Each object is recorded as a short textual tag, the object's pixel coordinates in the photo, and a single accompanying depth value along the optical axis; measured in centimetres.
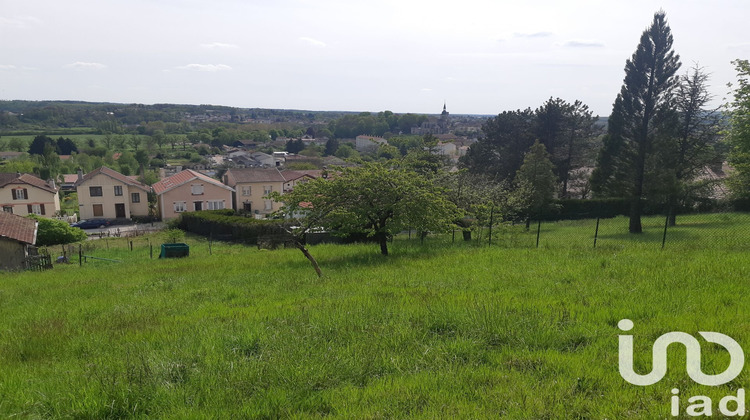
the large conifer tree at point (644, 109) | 2948
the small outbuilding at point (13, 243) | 2388
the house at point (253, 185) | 5403
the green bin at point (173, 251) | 2394
